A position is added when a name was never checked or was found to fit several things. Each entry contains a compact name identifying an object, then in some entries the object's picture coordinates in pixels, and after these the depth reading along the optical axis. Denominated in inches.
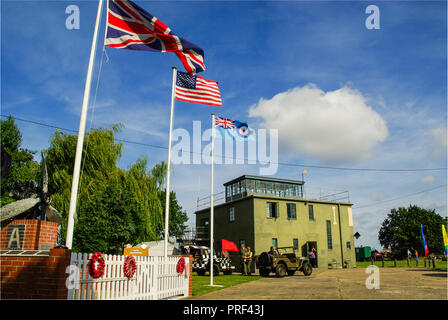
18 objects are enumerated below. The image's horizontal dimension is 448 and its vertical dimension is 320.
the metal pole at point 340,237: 1318.5
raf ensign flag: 642.8
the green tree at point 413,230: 2431.1
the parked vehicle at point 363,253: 2191.9
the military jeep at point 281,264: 809.5
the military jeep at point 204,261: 884.0
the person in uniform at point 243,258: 949.3
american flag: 477.8
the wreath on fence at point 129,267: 316.8
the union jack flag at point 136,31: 329.7
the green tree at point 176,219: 2122.2
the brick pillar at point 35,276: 235.5
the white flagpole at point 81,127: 264.7
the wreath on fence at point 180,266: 427.8
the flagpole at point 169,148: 406.6
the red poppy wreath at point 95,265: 269.4
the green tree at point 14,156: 1342.3
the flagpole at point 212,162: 561.9
